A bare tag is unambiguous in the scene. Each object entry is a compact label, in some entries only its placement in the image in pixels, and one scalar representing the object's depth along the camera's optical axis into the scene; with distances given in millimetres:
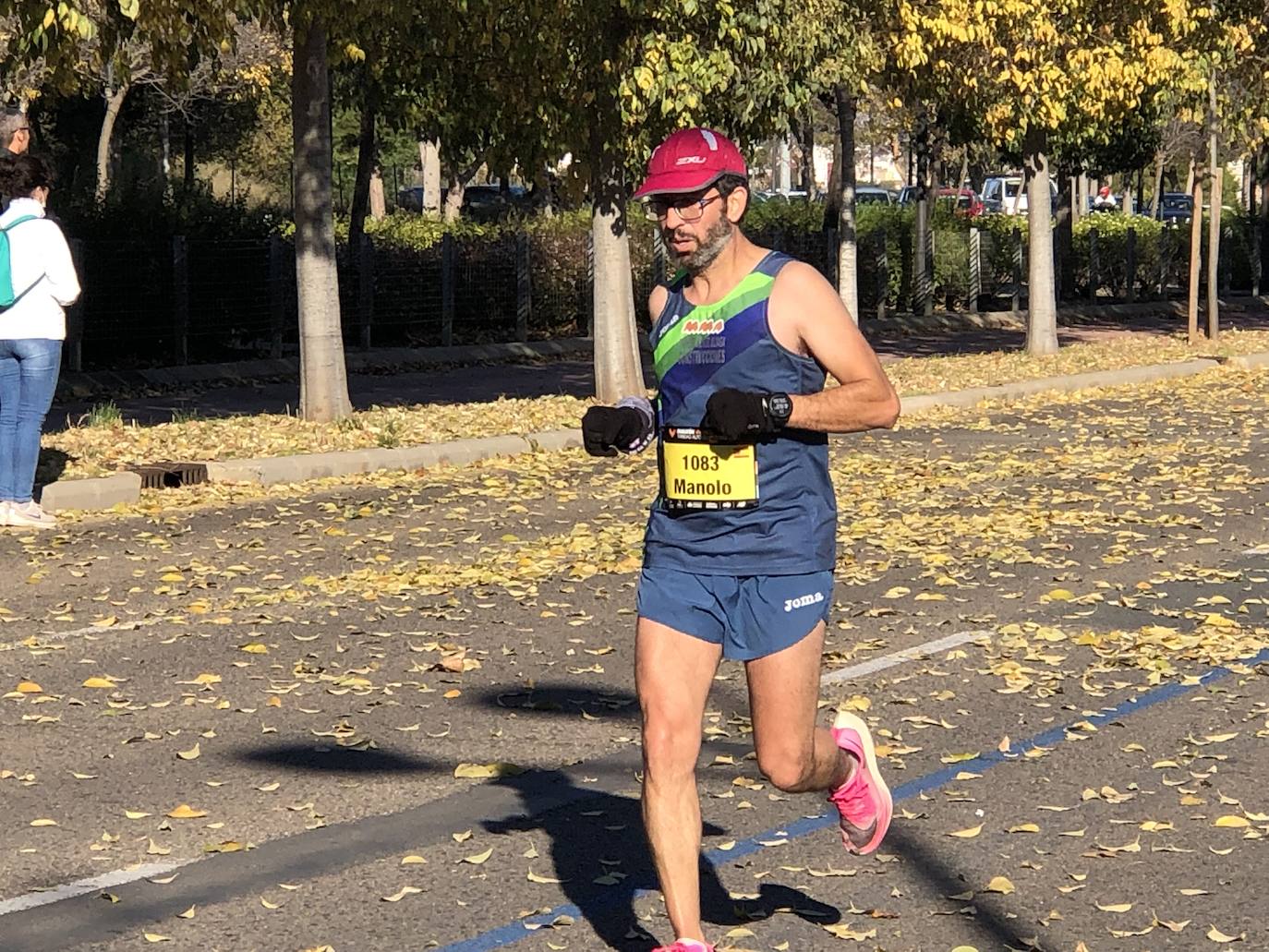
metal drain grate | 14102
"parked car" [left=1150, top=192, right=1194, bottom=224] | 76312
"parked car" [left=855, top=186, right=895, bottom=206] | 68038
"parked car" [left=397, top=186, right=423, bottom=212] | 68625
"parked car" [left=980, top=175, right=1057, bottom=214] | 80062
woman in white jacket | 12242
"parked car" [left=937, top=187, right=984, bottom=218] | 67656
